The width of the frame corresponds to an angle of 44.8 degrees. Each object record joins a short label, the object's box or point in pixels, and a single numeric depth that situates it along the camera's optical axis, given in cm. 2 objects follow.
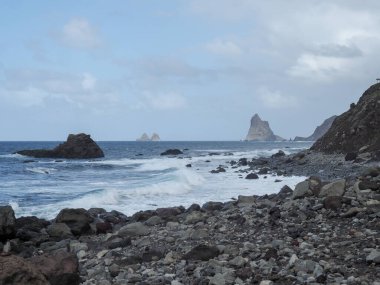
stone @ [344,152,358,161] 3109
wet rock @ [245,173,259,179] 2939
